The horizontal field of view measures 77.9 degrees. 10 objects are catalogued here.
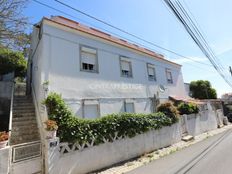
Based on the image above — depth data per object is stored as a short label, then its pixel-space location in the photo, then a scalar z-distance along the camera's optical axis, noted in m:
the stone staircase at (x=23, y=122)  6.40
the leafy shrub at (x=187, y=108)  13.25
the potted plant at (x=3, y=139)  4.77
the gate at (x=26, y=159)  5.01
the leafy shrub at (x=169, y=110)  10.59
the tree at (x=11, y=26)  8.75
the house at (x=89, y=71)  7.79
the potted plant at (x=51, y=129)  5.51
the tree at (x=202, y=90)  25.36
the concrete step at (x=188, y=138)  11.10
